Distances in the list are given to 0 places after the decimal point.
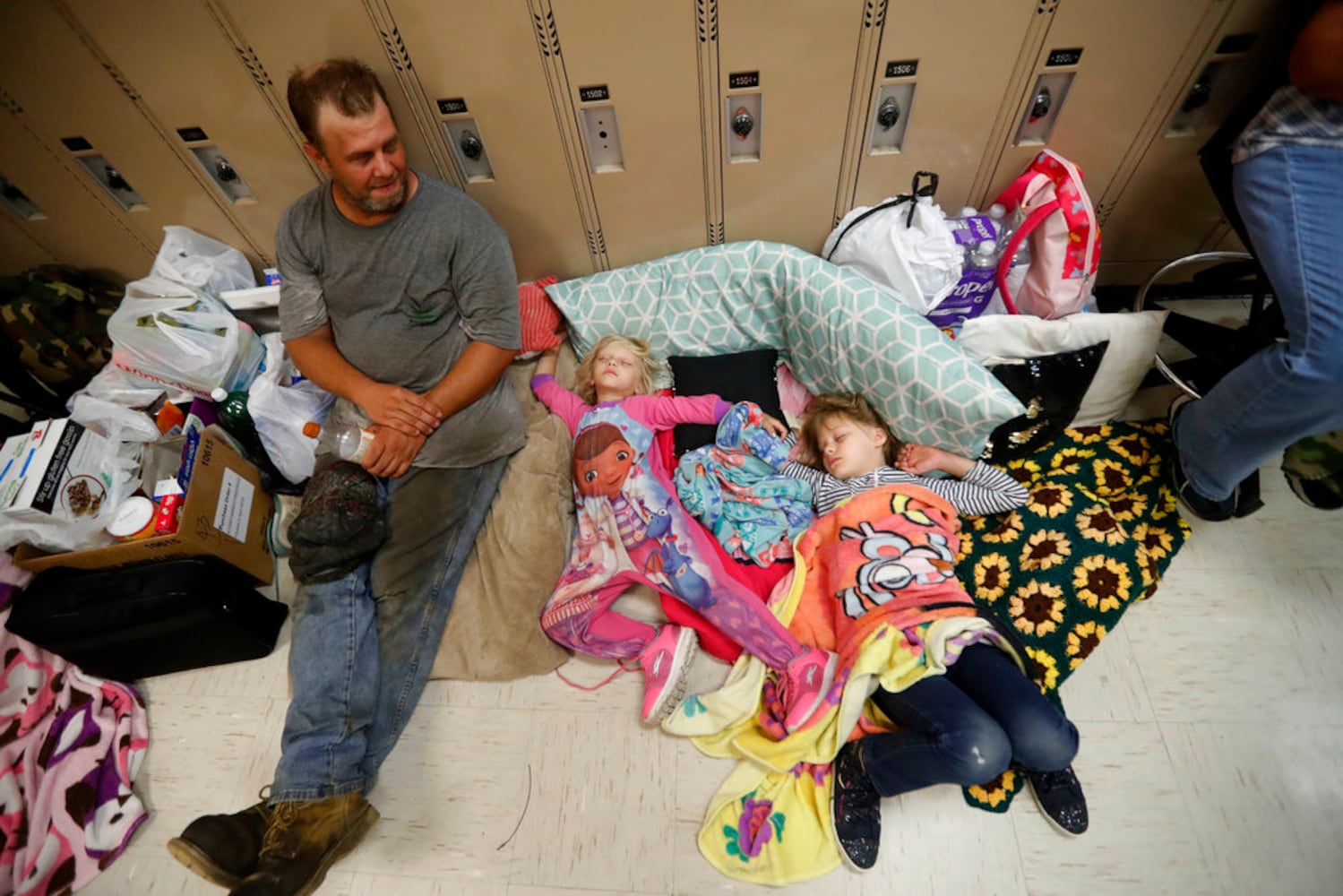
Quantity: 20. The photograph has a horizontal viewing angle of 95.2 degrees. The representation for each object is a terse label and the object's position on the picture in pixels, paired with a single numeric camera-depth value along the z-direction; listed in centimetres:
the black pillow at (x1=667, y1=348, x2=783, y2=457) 196
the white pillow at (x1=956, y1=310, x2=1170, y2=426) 172
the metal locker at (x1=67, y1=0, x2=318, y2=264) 159
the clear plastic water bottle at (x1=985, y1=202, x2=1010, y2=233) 192
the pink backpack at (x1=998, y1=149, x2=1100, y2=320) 172
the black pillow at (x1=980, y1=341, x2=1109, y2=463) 171
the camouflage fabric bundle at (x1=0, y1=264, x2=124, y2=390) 199
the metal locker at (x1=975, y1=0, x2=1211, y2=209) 157
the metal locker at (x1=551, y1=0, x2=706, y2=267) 160
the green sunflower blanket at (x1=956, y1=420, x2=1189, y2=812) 157
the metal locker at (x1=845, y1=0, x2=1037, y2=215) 159
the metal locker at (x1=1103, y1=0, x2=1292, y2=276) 158
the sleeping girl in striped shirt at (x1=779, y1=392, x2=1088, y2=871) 128
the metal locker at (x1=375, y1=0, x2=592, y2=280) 160
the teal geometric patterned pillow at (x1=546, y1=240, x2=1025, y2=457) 161
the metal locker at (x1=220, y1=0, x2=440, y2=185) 156
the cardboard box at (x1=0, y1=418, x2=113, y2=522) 151
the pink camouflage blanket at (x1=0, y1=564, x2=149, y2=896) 147
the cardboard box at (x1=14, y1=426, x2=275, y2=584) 160
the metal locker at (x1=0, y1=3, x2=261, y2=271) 163
